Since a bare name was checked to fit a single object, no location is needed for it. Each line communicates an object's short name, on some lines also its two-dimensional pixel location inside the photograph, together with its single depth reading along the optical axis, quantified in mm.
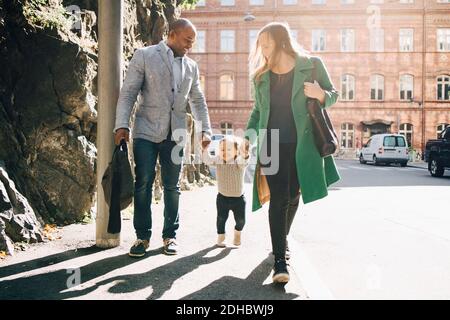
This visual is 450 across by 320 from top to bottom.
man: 4137
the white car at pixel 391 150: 25719
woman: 3539
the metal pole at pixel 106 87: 4395
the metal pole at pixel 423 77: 37312
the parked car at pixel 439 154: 15930
